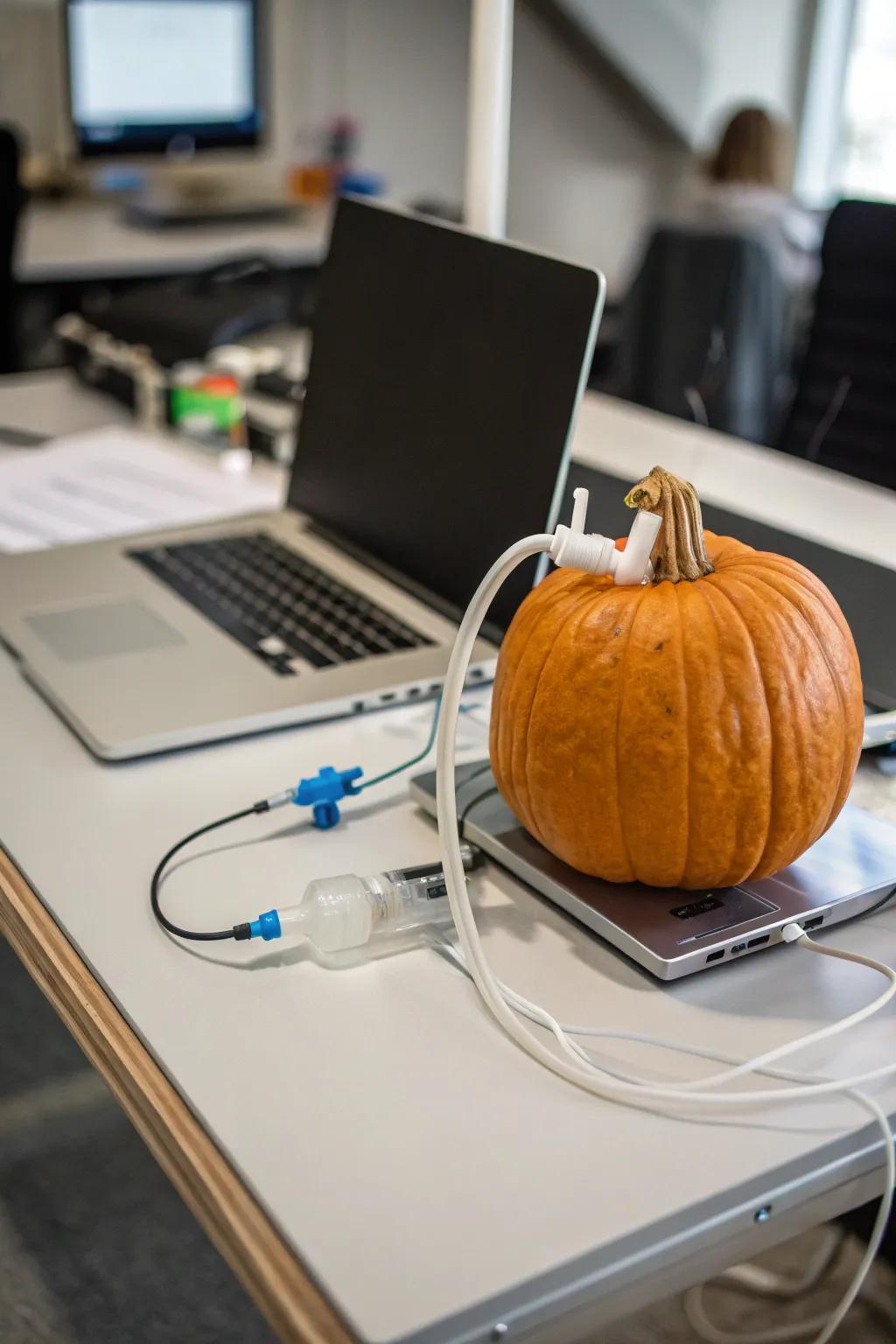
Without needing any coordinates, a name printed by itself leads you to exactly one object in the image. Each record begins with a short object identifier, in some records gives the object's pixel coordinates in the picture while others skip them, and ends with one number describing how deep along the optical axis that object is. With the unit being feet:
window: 14.47
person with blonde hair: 10.54
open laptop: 3.11
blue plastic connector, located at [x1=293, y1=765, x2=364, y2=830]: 2.72
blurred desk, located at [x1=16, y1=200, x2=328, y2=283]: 10.04
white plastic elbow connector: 2.27
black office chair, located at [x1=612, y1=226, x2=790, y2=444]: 9.16
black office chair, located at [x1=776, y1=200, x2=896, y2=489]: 6.89
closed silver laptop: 2.29
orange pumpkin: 2.28
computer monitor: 10.55
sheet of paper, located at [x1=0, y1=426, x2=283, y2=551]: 4.27
